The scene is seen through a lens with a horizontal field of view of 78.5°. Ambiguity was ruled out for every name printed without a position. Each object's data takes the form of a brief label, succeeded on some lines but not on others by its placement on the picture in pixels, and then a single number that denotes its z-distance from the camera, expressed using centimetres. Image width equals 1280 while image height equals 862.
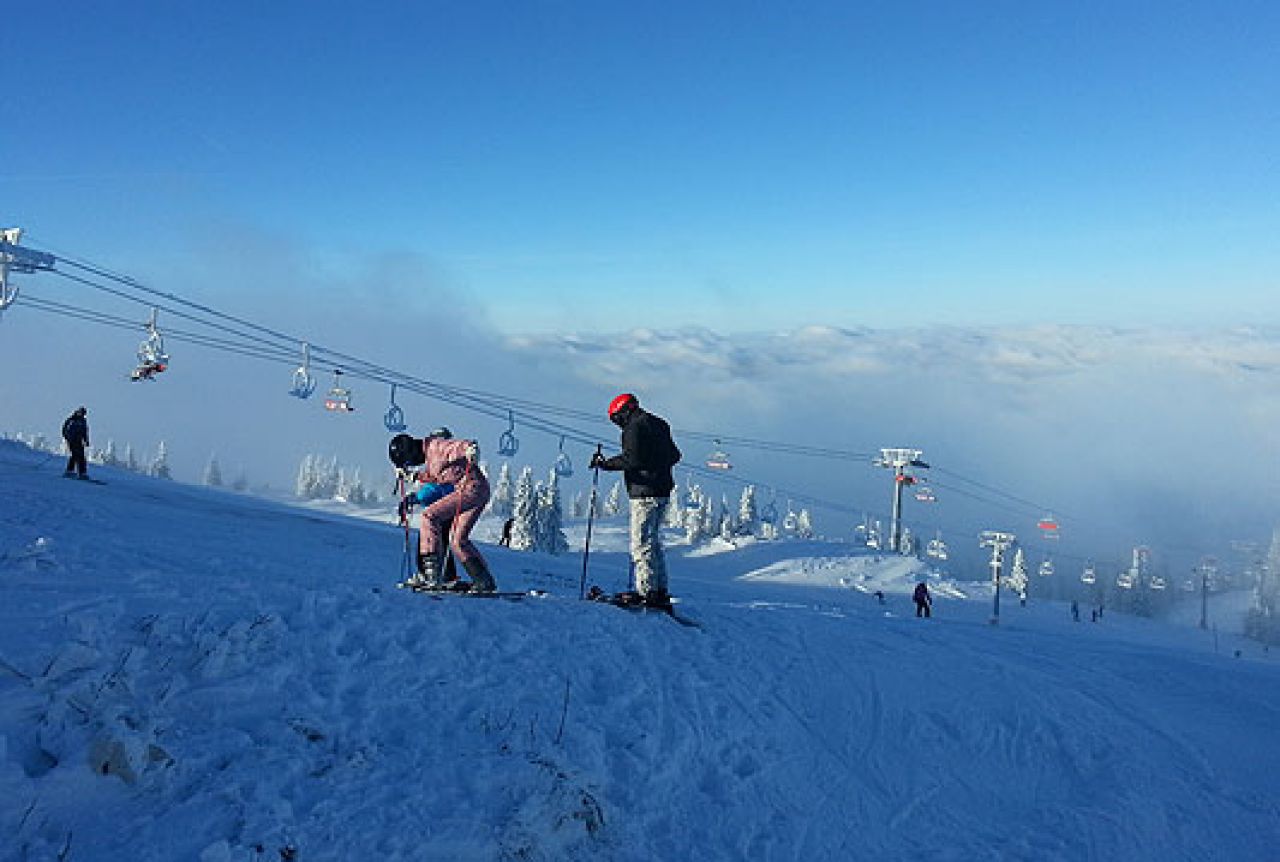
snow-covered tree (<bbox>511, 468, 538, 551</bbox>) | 6900
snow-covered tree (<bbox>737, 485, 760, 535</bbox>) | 10088
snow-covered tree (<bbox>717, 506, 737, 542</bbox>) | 10368
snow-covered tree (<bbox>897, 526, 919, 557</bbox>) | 13142
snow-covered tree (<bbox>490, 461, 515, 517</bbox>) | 11489
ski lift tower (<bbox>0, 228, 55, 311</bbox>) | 2478
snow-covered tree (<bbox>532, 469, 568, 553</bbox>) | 7012
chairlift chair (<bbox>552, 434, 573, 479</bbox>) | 3484
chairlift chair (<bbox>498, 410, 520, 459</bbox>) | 3316
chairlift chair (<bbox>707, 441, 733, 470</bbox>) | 5725
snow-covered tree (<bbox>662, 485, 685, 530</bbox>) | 11840
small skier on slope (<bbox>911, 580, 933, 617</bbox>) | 2909
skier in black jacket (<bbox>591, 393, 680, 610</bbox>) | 1053
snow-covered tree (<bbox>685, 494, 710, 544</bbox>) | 10238
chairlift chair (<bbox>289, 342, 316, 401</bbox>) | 2845
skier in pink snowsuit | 1053
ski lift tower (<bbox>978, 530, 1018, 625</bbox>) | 4747
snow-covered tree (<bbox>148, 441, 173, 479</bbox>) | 14114
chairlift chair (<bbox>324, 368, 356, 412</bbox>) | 3416
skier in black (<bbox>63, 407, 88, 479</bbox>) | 2481
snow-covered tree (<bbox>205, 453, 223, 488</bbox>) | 16341
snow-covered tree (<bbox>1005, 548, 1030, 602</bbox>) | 10564
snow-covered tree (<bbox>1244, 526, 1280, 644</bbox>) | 11642
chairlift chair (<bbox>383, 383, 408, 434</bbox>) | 2830
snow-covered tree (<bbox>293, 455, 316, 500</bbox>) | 16512
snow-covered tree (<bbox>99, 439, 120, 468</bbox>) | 14388
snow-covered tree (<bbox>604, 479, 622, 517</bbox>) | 14912
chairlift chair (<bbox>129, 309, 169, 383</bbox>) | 2875
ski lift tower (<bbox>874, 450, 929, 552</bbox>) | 5906
